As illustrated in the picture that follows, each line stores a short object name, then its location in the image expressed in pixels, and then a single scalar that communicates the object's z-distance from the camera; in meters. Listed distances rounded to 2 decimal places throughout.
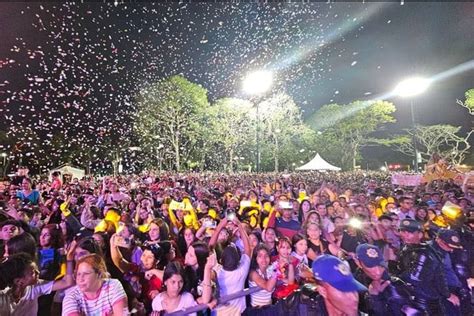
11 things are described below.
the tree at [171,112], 34.47
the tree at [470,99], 28.23
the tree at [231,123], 37.16
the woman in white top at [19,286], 2.74
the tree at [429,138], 40.50
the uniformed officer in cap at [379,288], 2.96
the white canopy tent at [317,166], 28.80
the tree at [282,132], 39.38
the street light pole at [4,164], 49.86
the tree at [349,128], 42.09
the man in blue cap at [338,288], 2.16
